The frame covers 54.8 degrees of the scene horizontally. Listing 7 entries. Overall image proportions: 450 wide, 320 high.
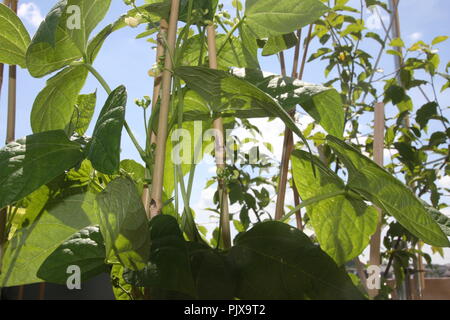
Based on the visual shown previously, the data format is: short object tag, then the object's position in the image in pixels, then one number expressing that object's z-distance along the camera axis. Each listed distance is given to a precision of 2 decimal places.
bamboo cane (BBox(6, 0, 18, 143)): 0.48
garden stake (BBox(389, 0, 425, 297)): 1.26
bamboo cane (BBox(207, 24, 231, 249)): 0.40
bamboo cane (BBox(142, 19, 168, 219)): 0.40
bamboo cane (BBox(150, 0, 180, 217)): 0.36
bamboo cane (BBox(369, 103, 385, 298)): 0.57
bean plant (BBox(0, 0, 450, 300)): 0.32
